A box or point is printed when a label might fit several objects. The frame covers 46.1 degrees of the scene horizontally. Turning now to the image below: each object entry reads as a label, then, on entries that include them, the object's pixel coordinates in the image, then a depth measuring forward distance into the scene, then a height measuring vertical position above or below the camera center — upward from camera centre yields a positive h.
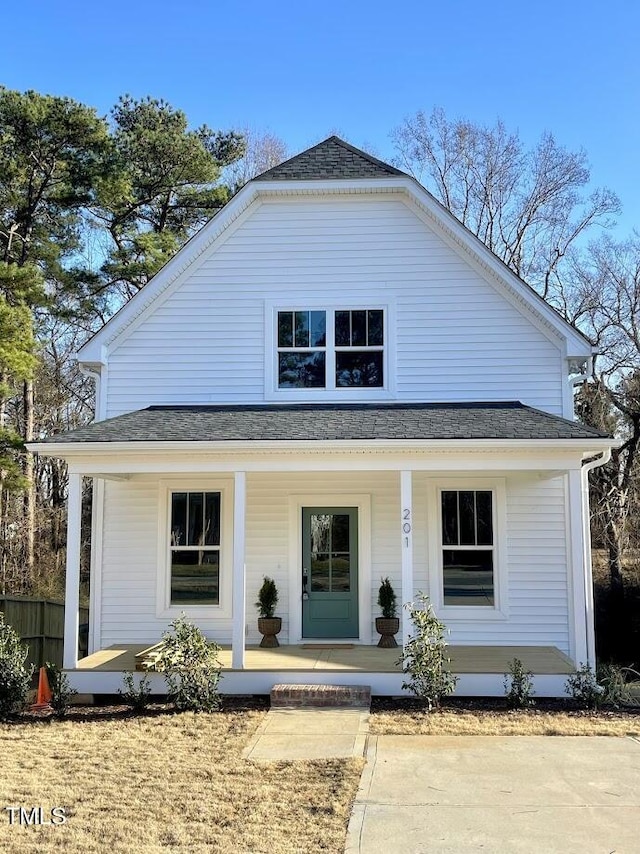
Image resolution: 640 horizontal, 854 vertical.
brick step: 8.94 -2.08
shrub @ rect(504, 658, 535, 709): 8.86 -1.99
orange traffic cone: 9.73 -2.22
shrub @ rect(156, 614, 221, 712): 8.91 -1.79
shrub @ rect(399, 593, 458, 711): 8.73 -1.64
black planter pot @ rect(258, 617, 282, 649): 11.22 -1.61
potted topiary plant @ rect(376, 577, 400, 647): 11.08 -1.42
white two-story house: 11.33 +1.79
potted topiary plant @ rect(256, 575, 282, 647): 11.23 -1.38
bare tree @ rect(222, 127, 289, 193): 32.19 +16.15
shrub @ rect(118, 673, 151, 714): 8.91 -2.05
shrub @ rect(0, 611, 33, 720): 8.88 -1.89
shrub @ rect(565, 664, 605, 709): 8.88 -1.99
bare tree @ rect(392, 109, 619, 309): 29.61 +13.95
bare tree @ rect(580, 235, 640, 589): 23.52 +4.03
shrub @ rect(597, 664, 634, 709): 9.01 -2.03
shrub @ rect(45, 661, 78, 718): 8.91 -2.05
